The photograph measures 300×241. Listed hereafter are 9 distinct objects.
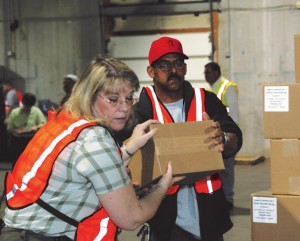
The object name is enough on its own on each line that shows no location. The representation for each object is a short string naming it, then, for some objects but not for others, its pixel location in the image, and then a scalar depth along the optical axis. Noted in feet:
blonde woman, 9.08
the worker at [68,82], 33.27
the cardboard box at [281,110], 15.17
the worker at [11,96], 45.32
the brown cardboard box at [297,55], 15.33
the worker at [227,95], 27.73
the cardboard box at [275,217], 15.46
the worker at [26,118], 38.68
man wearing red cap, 13.06
